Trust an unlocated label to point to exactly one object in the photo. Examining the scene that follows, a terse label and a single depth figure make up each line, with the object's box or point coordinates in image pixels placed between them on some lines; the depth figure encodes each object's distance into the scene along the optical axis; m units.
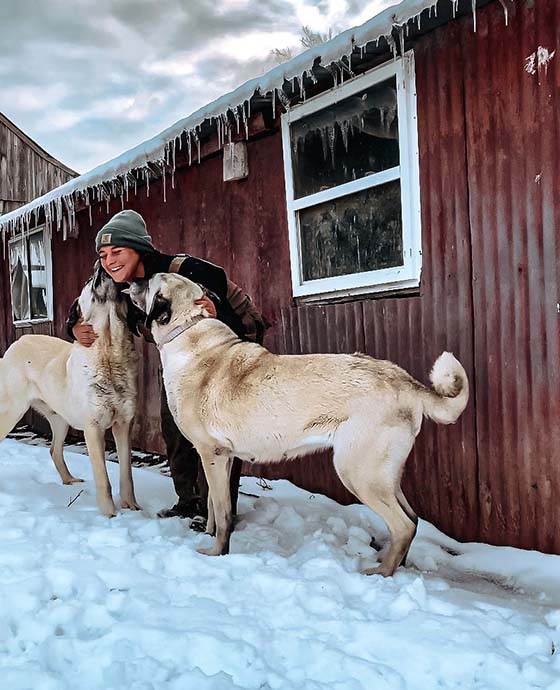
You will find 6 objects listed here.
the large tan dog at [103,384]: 3.80
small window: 8.74
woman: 3.50
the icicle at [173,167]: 5.40
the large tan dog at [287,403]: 2.76
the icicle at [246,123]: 4.52
